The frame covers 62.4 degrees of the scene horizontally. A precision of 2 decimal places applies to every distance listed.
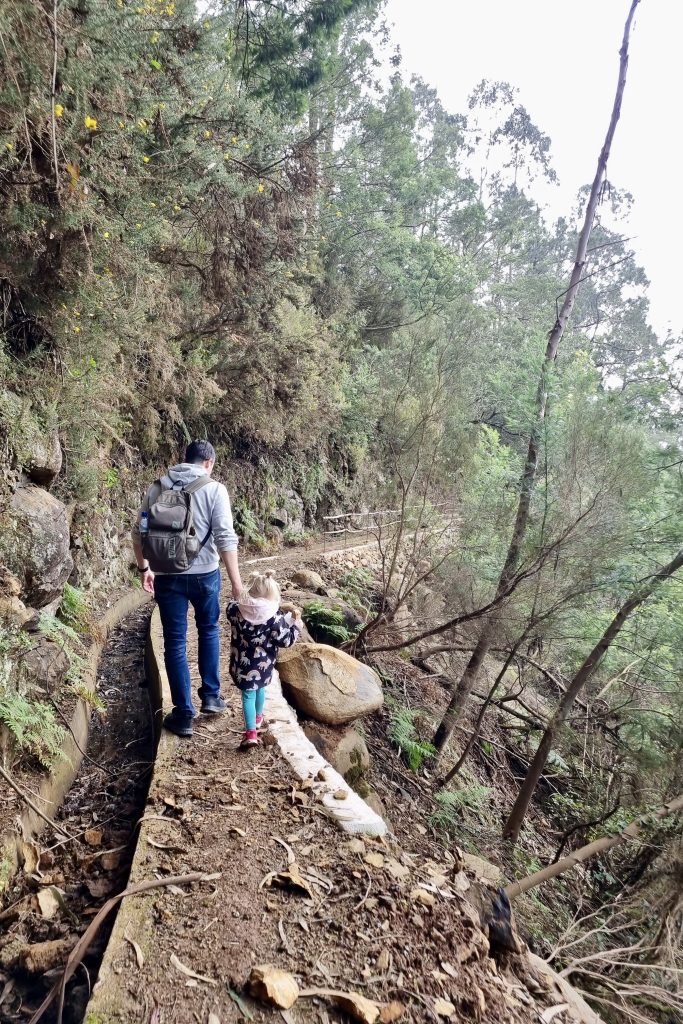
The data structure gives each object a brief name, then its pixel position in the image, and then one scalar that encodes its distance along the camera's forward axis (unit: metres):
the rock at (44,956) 2.57
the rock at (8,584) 4.29
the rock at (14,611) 4.16
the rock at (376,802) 5.57
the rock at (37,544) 4.63
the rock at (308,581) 10.55
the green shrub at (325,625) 8.91
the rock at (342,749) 5.60
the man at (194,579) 4.02
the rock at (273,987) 2.23
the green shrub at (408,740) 7.89
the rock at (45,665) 4.25
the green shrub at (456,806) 7.10
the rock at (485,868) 5.16
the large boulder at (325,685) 5.80
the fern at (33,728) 3.52
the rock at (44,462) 5.36
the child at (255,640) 4.18
